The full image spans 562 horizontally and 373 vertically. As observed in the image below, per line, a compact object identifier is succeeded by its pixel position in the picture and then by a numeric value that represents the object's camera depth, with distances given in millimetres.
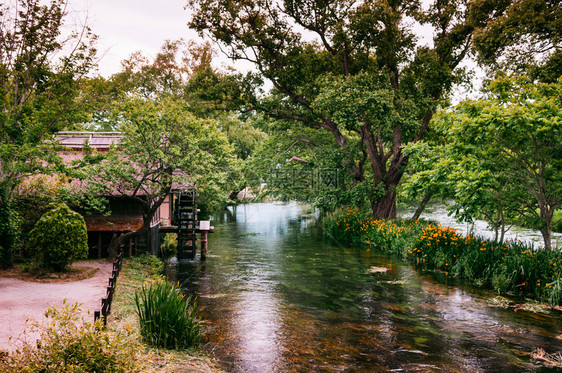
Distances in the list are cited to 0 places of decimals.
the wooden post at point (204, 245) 19278
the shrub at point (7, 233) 12930
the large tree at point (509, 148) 11391
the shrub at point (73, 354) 5024
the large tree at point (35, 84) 11844
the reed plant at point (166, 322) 7371
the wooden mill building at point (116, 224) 16672
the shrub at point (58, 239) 12461
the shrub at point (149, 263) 15514
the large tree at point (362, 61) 19969
